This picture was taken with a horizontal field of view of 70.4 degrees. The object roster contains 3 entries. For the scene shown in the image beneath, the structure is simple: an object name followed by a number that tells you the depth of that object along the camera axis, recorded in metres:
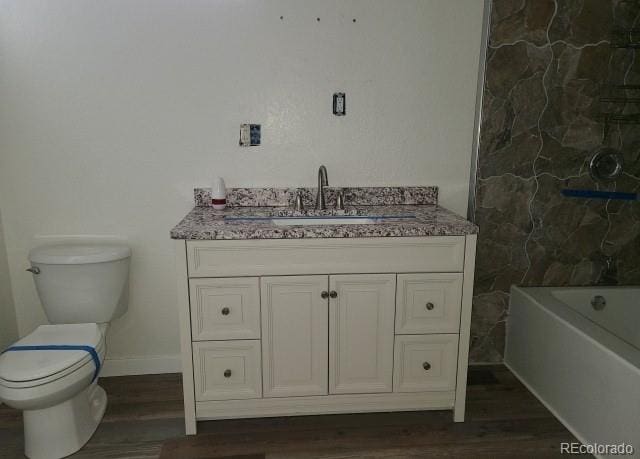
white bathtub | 1.60
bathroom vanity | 1.69
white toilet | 1.54
